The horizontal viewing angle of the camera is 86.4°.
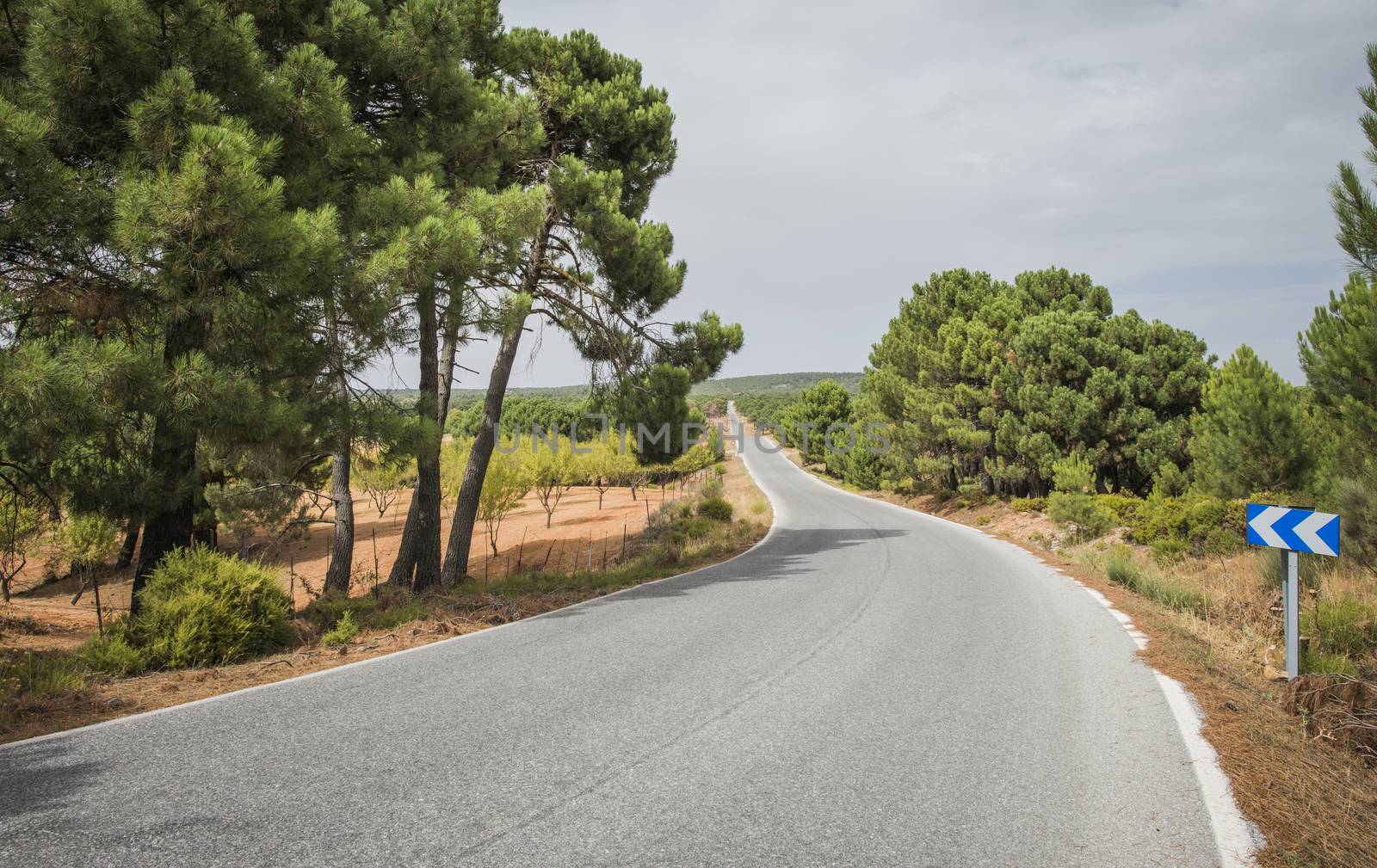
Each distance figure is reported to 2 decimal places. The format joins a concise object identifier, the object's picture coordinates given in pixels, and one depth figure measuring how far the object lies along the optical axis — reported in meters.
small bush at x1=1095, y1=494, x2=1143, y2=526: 18.45
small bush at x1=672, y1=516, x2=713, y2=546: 20.27
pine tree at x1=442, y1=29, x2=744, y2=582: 12.73
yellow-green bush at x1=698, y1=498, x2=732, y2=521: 25.64
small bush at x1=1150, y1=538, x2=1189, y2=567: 14.34
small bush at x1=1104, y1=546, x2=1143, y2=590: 11.26
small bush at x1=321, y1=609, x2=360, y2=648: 7.06
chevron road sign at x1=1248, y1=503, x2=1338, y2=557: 5.34
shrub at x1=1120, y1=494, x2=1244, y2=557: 13.94
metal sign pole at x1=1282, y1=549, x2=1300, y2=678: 5.43
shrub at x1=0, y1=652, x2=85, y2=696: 5.25
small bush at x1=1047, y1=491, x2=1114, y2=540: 18.28
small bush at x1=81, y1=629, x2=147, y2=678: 5.96
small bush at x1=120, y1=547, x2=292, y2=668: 6.31
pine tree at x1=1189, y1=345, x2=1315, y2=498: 13.92
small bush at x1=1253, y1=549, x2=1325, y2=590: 9.13
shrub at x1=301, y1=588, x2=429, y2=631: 8.02
